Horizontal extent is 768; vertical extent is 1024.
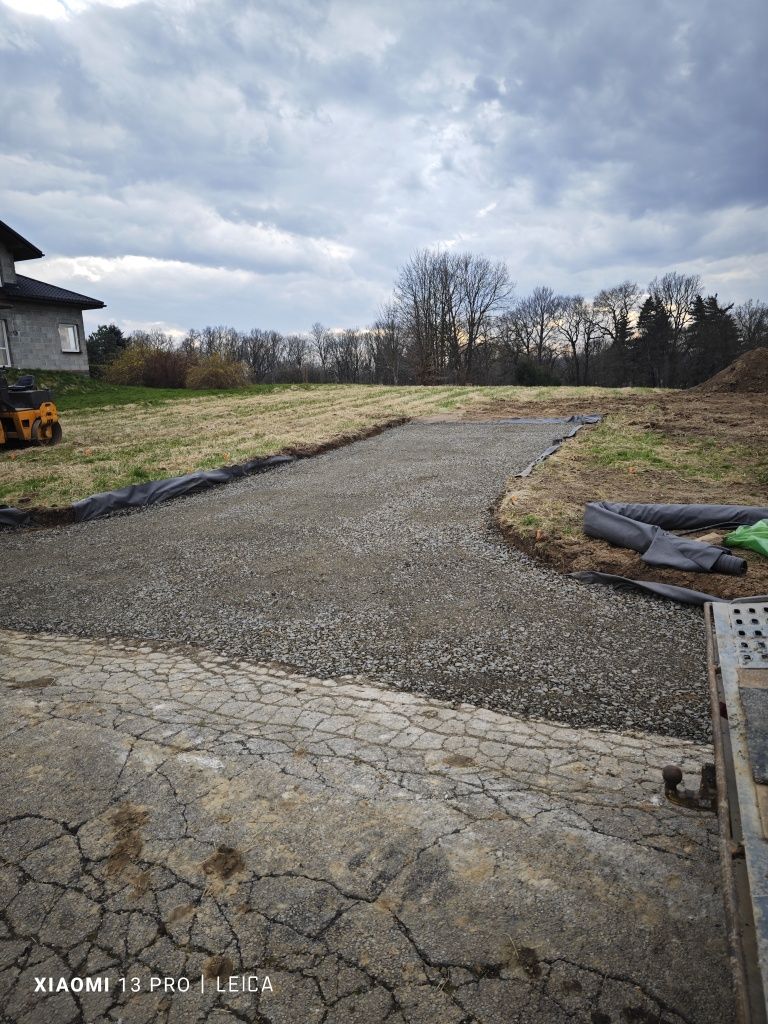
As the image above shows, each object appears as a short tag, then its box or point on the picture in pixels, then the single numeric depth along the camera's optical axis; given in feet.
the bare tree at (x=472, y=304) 160.25
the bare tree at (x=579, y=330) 182.60
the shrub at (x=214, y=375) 110.63
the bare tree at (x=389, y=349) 185.78
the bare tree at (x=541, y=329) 188.65
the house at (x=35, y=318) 75.00
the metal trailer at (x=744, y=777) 3.44
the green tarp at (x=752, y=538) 15.57
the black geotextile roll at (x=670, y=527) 14.74
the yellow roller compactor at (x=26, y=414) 38.11
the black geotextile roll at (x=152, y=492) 24.89
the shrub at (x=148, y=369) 112.47
